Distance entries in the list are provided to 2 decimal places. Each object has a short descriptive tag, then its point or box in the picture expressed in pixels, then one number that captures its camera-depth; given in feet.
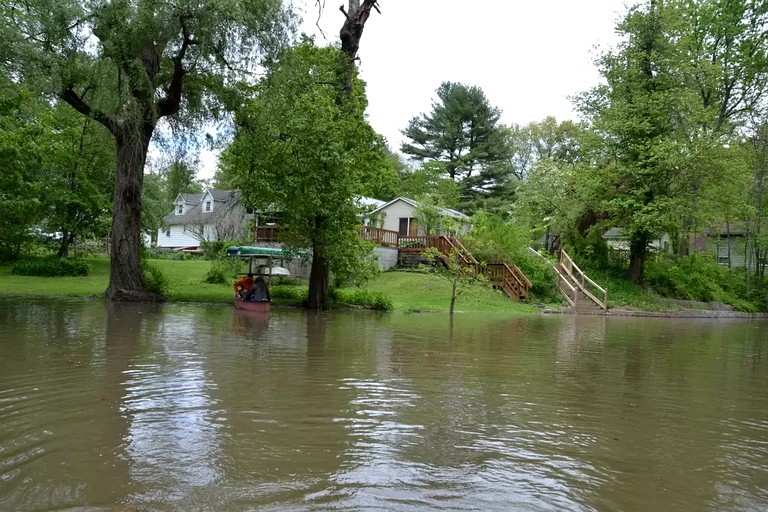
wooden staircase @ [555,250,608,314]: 93.25
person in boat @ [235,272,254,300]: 61.68
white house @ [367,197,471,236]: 135.48
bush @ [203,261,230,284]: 93.25
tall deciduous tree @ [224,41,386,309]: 60.23
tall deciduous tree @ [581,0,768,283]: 100.94
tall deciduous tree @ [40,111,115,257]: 96.84
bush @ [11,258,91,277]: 93.91
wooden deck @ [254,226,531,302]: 97.04
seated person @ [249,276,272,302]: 58.59
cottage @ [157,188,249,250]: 183.57
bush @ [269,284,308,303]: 74.67
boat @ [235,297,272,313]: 57.81
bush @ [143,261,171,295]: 67.77
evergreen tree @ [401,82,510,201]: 186.39
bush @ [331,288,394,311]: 71.76
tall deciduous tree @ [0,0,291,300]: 47.29
